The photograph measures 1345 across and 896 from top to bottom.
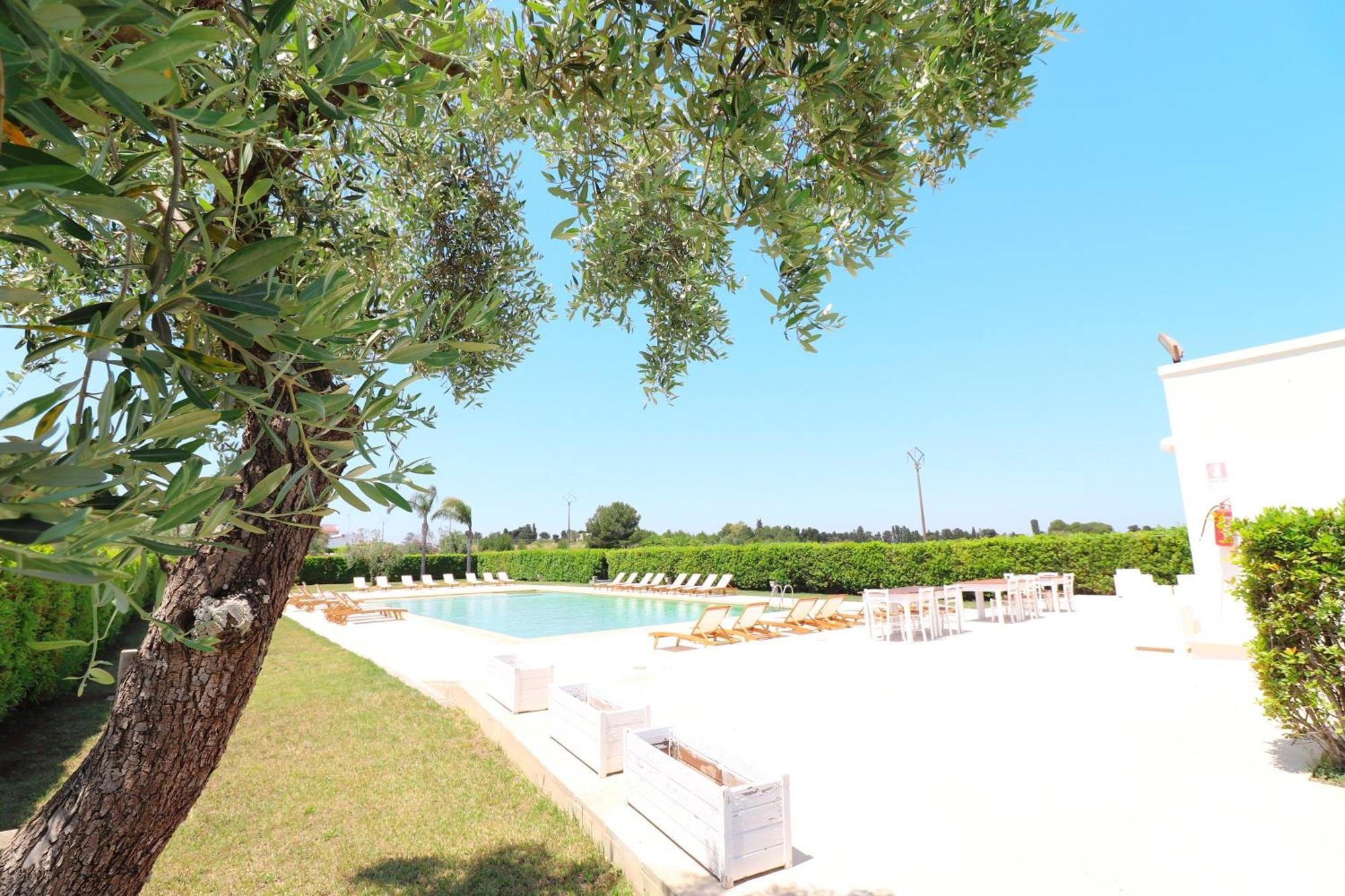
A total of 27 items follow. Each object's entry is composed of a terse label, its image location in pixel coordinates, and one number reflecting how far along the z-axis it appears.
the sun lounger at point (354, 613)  19.17
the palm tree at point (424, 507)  50.06
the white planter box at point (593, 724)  5.57
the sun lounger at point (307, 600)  22.64
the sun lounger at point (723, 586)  24.91
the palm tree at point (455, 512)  52.97
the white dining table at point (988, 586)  14.52
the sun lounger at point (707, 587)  25.24
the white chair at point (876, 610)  13.30
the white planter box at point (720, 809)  3.87
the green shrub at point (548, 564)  36.12
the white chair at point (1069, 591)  17.17
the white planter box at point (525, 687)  7.57
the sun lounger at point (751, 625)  14.37
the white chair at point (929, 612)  12.66
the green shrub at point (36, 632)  7.04
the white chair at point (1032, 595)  15.84
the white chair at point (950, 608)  14.06
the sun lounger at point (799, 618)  15.02
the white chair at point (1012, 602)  14.99
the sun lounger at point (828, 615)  15.45
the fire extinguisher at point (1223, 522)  9.33
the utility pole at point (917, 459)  36.22
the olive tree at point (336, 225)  0.96
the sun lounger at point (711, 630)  13.63
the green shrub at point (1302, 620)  4.79
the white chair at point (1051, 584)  16.39
